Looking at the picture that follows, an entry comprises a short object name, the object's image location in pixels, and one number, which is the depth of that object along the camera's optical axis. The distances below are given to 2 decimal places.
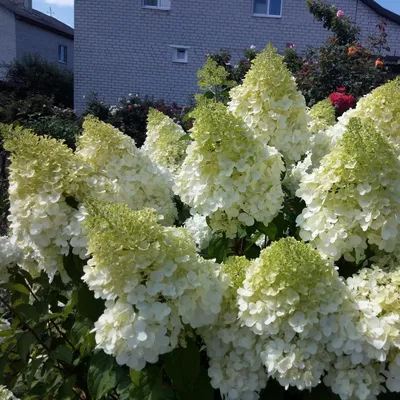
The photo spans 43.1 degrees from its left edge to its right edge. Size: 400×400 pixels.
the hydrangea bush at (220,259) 1.23
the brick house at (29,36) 20.14
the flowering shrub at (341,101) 4.92
